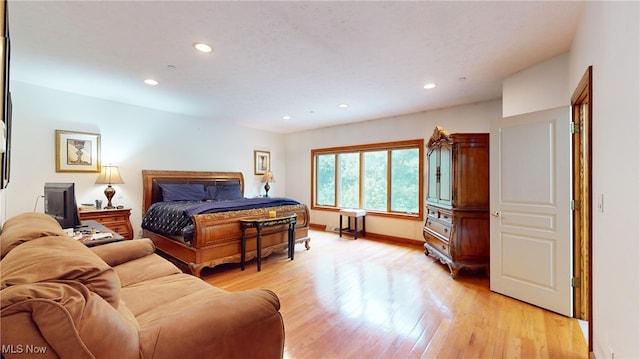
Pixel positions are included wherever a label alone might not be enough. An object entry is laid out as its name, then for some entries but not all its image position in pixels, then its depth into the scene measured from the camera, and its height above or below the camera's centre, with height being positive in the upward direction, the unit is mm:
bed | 3383 -607
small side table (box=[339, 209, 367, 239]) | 5555 -815
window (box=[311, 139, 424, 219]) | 5199 +37
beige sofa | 749 -445
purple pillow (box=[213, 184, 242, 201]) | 5302 -253
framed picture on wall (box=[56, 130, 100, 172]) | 3920 +414
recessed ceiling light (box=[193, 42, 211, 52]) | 2510 +1216
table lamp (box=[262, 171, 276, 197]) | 6406 +17
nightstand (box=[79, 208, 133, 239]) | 3818 -541
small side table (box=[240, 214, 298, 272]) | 3684 -618
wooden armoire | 3369 -295
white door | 2463 -279
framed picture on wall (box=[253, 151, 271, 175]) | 6512 +430
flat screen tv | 2336 -204
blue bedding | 3496 -416
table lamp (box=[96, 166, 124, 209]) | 4132 +13
